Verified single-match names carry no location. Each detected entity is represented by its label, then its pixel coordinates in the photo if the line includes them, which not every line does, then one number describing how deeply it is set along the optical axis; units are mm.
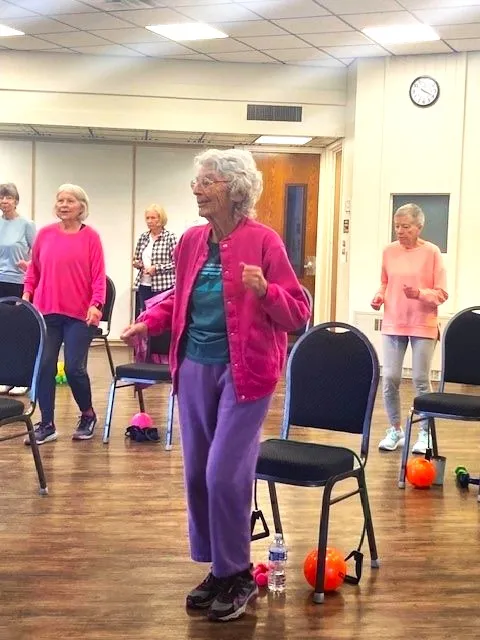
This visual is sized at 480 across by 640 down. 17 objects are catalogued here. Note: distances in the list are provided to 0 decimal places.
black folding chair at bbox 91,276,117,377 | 6773
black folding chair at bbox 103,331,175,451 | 5078
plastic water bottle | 3002
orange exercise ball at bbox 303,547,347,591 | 3002
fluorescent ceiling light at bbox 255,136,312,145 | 9286
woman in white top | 7555
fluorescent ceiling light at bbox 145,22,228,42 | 7398
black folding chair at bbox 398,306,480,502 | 4449
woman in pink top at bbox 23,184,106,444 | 4941
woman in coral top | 5066
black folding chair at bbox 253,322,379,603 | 2945
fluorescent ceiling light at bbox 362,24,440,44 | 7246
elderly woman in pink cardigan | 2658
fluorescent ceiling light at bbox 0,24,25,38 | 7668
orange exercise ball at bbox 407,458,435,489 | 4395
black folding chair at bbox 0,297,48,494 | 4059
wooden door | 9961
